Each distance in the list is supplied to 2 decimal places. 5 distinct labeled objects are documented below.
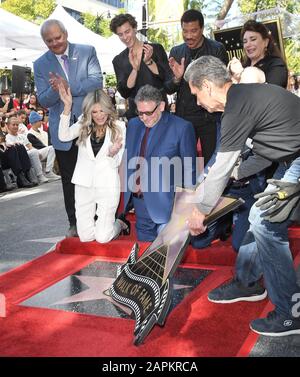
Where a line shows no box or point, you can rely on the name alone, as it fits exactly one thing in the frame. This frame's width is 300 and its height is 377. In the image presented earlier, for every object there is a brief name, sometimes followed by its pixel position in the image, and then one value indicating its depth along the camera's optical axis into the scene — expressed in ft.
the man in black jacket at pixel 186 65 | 14.29
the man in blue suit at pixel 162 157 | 13.70
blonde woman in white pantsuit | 14.79
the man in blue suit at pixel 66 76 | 15.31
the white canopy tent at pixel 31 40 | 33.37
